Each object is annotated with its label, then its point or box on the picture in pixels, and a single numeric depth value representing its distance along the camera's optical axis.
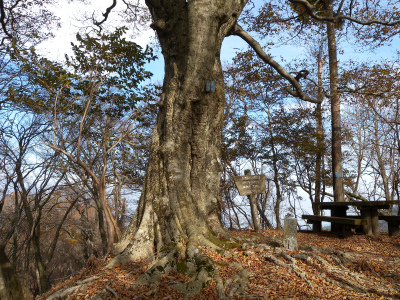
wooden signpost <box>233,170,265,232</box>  6.96
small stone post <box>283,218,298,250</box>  4.72
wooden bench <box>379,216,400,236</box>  7.43
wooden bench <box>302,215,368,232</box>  6.89
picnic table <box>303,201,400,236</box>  6.98
